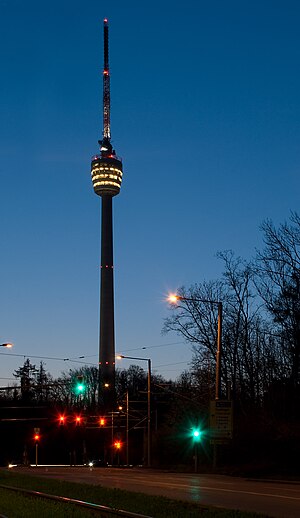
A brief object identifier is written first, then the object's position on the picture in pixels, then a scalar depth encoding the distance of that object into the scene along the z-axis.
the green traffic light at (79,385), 44.29
